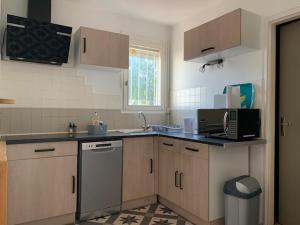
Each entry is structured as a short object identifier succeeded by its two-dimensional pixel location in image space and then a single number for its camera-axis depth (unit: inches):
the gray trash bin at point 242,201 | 87.4
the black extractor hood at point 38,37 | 101.7
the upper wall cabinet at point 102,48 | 115.1
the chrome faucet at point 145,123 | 143.7
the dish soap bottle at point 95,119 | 121.4
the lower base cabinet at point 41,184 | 90.7
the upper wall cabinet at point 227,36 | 94.8
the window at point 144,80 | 143.7
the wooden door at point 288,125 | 94.3
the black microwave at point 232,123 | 91.5
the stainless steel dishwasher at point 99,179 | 102.5
